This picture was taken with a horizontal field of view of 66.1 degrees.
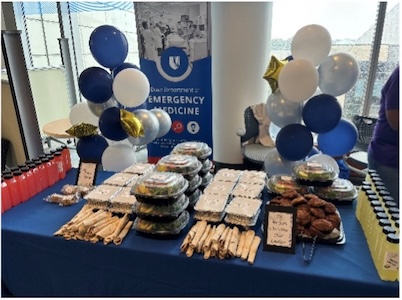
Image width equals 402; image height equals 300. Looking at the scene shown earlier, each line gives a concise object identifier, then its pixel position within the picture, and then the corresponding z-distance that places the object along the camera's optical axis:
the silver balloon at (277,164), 2.20
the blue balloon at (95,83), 2.09
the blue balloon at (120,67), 2.27
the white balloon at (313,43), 1.97
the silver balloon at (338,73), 1.93
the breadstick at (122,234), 1.25
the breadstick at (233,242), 1.14
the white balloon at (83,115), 2.50
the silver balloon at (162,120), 2.42
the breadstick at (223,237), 1.16
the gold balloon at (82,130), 2.10
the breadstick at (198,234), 1.17
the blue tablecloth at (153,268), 1.06
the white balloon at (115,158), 2.20
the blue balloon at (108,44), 2.09
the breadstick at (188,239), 1.18
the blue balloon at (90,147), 2.19
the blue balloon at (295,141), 2.05
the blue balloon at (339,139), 2.13
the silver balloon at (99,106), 2.31
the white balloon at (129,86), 2.08
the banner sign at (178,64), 2.93
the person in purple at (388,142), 1.44
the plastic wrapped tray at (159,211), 1.23
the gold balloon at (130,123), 2.09
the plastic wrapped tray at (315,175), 1.40
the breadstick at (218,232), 1.17
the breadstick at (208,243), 1.16
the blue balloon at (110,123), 2.10
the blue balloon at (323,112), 1.93
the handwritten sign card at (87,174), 1.71
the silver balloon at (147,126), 2.23
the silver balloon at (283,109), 2.12
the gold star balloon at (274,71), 2.10
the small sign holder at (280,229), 1.15
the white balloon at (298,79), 1.86
